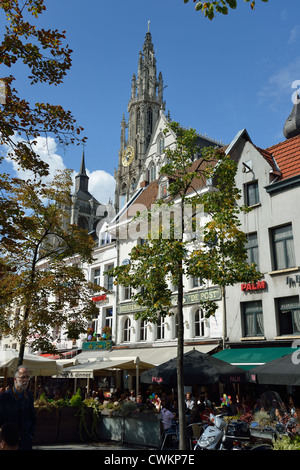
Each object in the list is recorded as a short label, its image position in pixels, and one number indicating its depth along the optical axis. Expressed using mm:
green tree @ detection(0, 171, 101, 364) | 16891
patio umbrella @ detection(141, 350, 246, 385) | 13383
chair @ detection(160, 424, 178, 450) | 12081
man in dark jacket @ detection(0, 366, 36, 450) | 5969
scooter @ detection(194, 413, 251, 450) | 9000
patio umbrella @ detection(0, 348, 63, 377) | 16875
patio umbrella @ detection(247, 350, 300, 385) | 12242
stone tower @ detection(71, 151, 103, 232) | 102000
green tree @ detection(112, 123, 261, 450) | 12289
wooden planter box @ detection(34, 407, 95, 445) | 13102
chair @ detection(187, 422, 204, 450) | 12547
